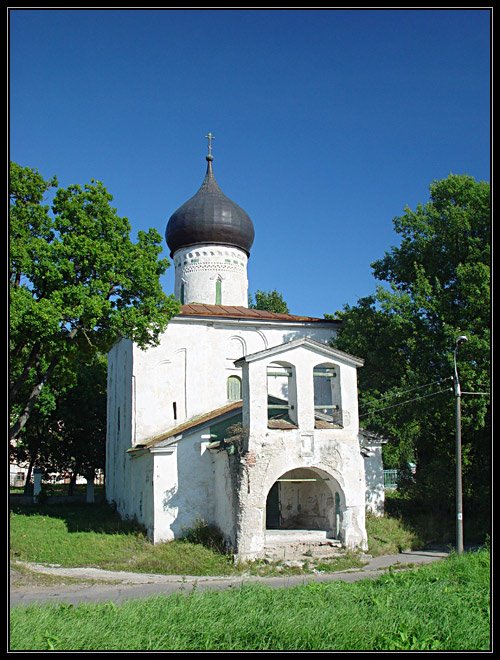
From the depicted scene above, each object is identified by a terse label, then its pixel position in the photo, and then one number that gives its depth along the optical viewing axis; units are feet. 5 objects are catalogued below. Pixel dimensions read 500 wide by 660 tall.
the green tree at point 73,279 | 47.96
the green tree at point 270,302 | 133.39
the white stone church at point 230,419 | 53.88
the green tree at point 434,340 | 56.95
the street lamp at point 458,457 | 50.06
